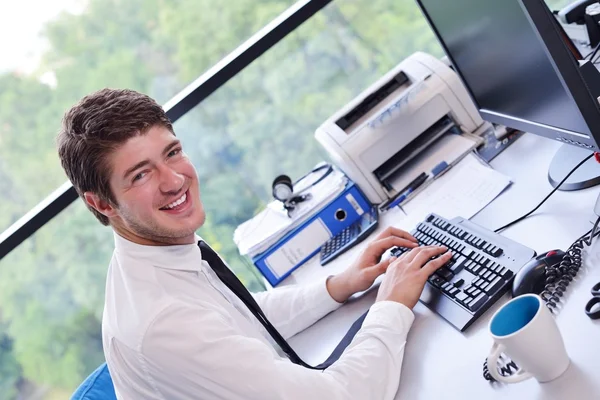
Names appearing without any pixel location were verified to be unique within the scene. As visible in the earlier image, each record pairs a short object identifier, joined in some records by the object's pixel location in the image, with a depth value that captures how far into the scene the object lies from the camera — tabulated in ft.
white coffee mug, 2.74
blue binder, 6.15
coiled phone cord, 3.41
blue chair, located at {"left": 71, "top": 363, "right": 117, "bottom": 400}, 4.52
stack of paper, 6.23
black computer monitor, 3.34
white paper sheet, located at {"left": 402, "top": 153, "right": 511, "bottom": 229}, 4.98
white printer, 5.94
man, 3.63
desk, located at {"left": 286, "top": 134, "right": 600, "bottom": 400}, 3.01
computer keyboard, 3.76
